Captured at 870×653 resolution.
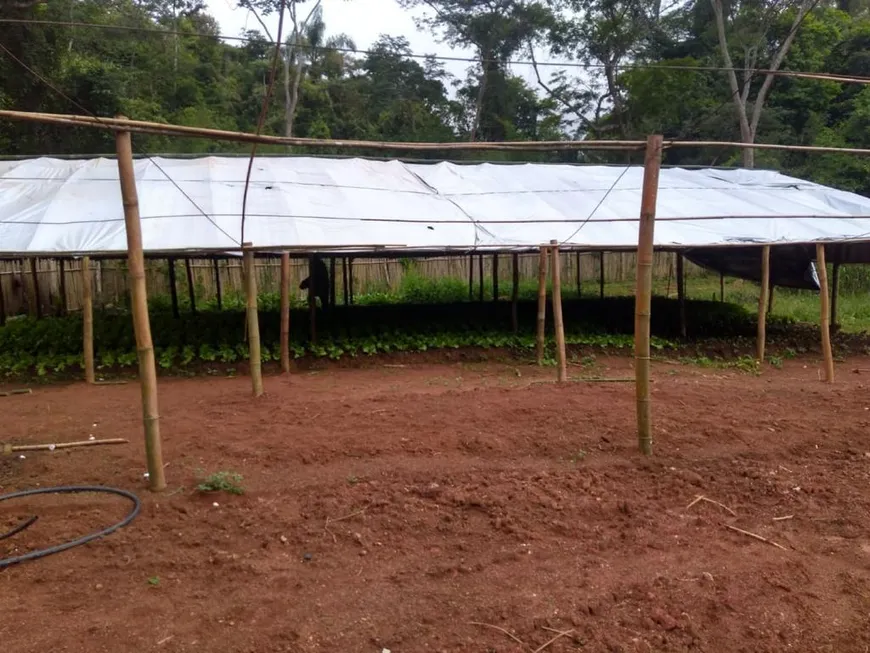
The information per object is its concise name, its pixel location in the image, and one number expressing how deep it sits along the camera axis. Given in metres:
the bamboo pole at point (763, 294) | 8.93
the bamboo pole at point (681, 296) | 11.09
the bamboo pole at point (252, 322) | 6.29
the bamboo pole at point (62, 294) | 11.82
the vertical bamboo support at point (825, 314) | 7.40
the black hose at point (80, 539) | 3.30
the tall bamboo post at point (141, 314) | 3.91
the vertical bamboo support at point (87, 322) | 7.71
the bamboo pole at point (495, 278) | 12.62
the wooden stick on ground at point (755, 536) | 3.65
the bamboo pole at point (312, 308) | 9.77
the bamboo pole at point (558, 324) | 7.52
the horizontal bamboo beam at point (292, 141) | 3.72
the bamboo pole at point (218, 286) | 13.11
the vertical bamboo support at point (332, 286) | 12.23
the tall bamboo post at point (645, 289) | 4.58
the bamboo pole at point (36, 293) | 11.97
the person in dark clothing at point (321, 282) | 11.32
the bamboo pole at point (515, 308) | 10.63
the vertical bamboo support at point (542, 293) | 8.55
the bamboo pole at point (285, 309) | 7.73
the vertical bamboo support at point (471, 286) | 14.54
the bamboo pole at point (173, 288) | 11.54
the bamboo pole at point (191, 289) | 12.31
